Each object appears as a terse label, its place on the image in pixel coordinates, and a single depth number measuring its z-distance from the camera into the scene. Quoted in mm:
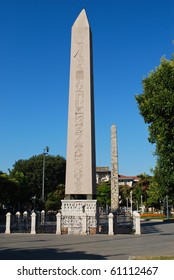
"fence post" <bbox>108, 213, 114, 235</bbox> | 17059
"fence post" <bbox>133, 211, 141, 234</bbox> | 17534
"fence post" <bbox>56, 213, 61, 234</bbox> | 17568
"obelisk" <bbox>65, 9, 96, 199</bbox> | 16509
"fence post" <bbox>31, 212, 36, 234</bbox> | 18030
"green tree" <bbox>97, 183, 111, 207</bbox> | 61929
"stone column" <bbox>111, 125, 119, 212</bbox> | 31981
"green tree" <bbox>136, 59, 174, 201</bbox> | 13503
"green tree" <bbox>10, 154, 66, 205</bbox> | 52056
